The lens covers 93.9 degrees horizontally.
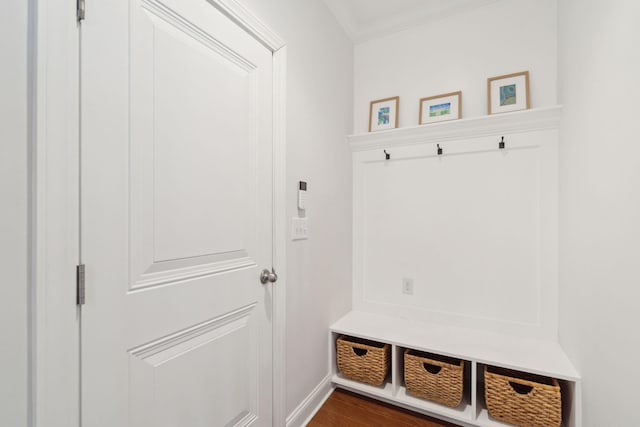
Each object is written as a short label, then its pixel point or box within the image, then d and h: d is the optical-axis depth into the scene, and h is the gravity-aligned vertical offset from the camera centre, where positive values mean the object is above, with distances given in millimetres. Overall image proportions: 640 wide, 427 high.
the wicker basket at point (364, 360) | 1872 -957
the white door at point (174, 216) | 808 -16
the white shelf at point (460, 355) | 1527 -789
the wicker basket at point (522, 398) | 1471 -966
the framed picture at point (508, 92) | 1858 +756
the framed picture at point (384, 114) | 2246 +746
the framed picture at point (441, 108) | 2043 +725
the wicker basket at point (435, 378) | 1681 -973
